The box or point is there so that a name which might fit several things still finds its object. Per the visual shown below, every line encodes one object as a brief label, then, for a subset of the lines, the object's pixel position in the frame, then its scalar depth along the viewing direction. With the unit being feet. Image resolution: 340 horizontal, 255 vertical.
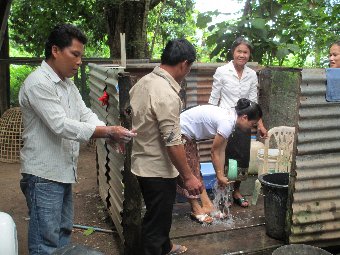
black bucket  13.37
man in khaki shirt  9.72
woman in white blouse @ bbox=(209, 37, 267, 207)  16.44
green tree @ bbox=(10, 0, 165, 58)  29.73
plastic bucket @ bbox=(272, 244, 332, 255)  10.57
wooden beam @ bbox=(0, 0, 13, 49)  13.65
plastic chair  18.79
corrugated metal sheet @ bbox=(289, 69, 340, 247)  11.88
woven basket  24.36
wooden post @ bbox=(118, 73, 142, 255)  10.98
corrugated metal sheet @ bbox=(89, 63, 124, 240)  12.23
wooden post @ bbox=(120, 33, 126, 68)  15.73
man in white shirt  8.43
